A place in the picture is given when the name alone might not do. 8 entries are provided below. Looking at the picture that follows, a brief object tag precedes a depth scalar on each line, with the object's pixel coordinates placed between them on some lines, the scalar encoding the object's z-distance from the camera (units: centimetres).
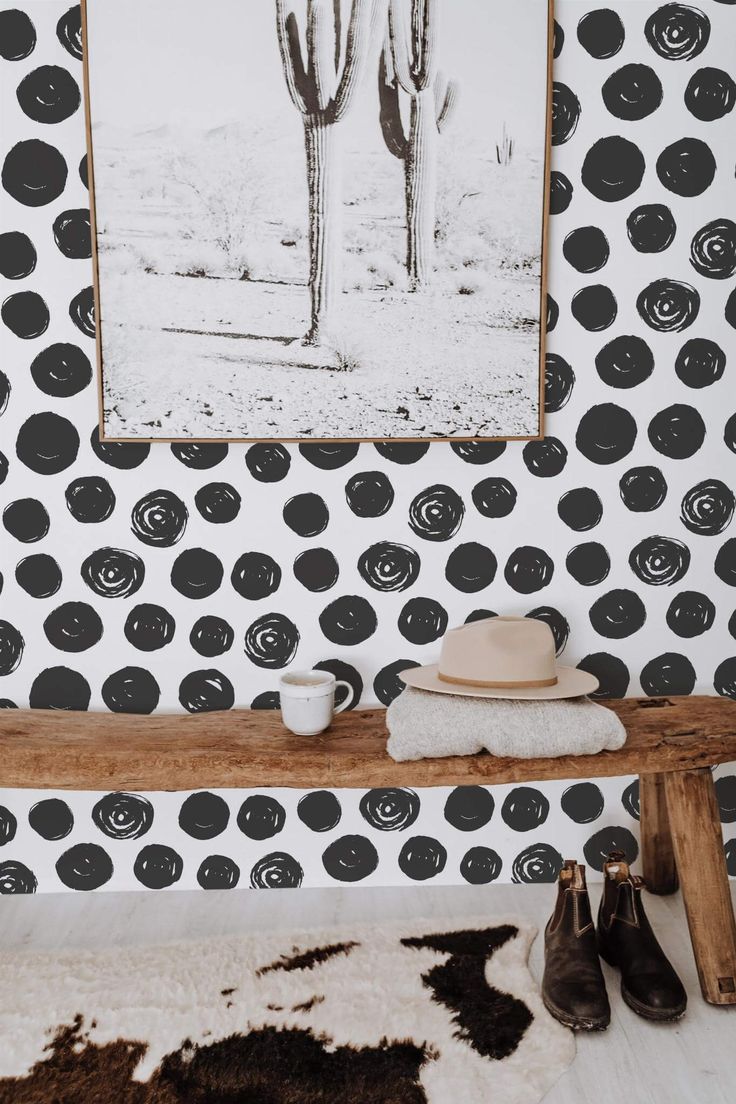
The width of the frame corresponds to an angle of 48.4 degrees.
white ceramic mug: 170
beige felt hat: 170
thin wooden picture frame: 177
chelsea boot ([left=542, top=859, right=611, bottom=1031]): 153
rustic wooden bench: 161
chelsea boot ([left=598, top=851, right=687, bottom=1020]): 156
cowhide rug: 139
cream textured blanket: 160
